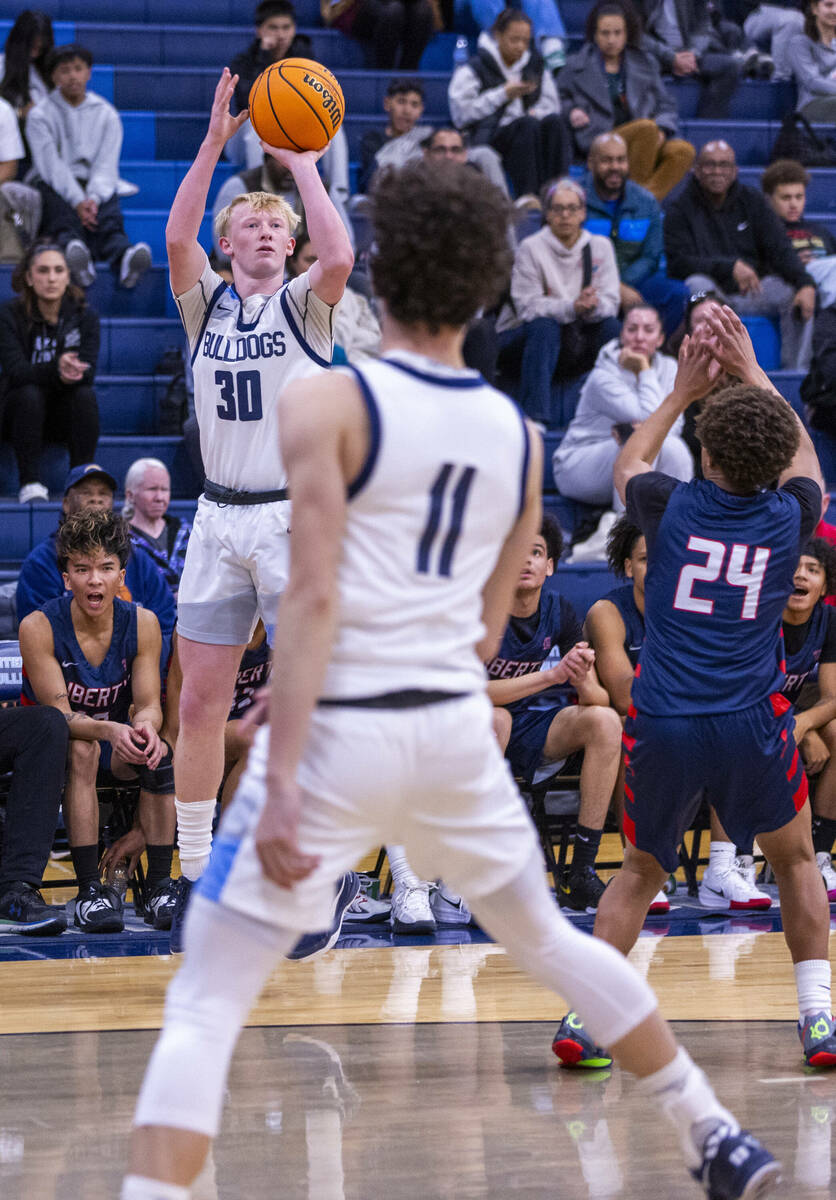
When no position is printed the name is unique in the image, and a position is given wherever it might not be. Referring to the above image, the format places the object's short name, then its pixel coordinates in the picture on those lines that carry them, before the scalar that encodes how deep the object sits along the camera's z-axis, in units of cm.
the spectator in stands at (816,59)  2350
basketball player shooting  876
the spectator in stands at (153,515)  1412
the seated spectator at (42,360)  1614
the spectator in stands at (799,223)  2020
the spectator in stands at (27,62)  2003
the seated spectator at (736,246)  1972
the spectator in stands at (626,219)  1948
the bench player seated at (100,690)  1117
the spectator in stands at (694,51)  2355
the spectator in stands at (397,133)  2019
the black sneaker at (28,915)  1073
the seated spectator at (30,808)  1083
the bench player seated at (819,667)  1219
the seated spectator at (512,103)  2067
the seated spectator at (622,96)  2161
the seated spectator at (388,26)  2314
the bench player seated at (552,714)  1164
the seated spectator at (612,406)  1656
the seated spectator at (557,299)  1791
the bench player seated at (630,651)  1195
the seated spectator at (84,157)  1933
